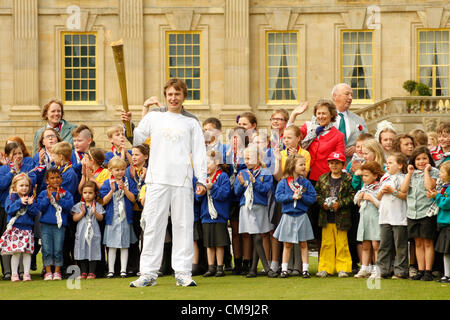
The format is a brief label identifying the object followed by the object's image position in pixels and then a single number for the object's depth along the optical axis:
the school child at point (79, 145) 12.75
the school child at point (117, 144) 12.84
